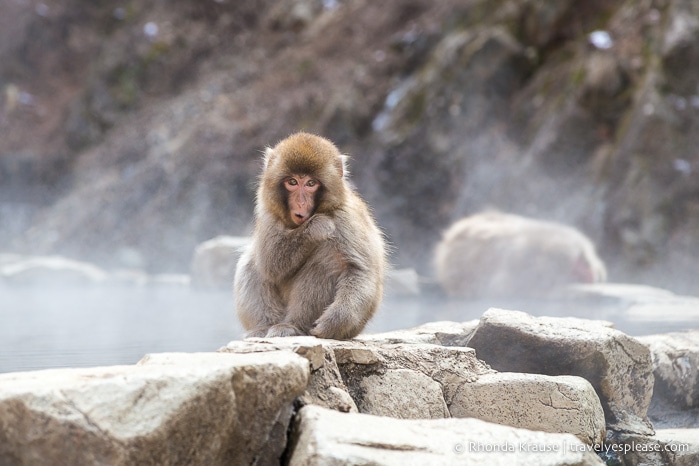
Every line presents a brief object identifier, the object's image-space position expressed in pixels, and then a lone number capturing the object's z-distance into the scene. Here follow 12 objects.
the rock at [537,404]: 2.97
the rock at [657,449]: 3.03
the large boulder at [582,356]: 3.34
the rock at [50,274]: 10.28
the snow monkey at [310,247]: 3.41
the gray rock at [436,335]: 3.53
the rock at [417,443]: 2.12
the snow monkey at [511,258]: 7.71
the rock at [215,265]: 9.09
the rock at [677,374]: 3.83
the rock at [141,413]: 2.00
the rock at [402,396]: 2.97
